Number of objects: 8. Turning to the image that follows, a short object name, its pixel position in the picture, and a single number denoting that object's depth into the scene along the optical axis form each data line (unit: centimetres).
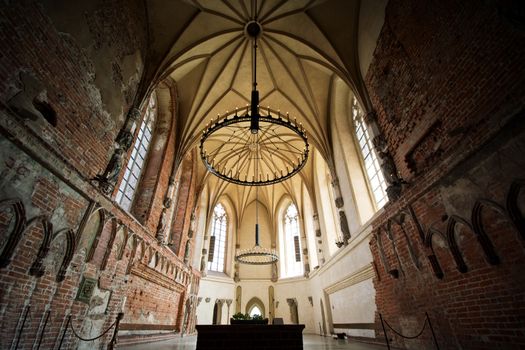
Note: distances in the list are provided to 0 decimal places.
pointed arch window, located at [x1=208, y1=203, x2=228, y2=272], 2025
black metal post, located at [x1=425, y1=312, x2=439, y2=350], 542
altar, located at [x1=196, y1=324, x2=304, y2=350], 562
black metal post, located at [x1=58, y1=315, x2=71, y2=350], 540
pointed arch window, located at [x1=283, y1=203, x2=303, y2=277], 2030
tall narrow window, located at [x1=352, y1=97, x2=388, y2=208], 1002
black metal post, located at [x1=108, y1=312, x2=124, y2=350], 664
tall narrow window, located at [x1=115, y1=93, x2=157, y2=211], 996
